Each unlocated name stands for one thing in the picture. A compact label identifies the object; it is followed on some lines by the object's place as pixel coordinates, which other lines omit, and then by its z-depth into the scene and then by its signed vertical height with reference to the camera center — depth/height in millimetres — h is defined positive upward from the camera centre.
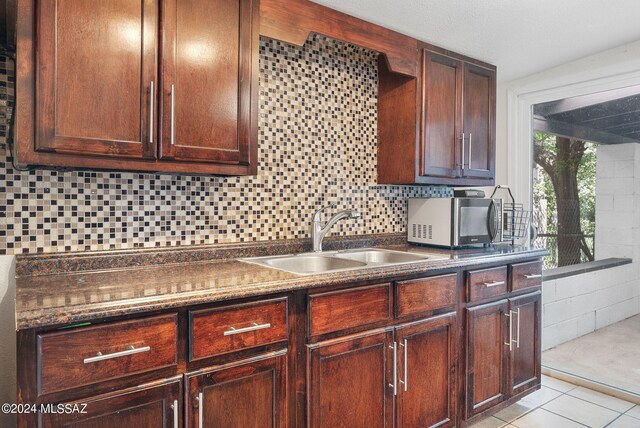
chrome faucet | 2283 -69
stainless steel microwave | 2482 -45
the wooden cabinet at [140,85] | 1343 +451
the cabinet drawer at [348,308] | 1608 -384
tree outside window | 3039 +139
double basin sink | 2119 -248
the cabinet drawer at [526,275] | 2426 -362
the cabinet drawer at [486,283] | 2182 -372
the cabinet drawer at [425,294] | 1880 -380
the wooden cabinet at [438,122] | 2498 +569
